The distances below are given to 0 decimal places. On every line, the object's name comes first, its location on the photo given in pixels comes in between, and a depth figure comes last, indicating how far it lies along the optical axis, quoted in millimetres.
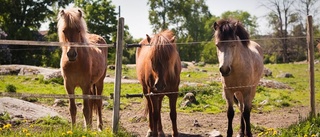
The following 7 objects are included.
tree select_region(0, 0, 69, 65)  30156
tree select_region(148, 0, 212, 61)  44719
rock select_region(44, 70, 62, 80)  15580
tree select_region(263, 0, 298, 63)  42688
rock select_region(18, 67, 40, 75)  19141
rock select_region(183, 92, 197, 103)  10641
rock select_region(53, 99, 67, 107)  10341
